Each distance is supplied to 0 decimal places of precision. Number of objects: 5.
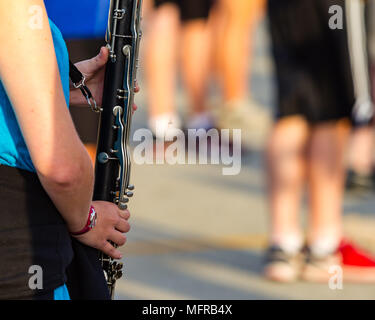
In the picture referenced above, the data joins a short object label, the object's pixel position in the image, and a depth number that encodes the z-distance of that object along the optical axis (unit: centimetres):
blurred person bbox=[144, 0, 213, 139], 1320
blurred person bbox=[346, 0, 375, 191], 816
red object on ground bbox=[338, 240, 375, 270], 846
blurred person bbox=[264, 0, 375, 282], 814
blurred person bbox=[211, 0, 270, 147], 1377
